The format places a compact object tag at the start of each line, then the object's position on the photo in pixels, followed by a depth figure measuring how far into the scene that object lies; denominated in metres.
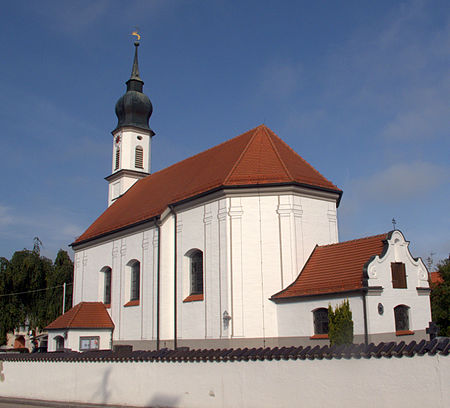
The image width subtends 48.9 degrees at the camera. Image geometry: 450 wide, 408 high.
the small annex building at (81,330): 24.22
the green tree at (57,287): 35.78
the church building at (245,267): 16.89
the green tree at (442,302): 26.11
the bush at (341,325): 15.59
